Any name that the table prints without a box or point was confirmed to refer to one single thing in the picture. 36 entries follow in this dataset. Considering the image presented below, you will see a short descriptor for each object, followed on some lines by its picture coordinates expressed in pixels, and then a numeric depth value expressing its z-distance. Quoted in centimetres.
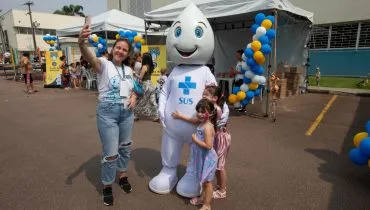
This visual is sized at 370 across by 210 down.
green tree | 5272
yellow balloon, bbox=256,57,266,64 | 601
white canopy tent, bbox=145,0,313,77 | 697
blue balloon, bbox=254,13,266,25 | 612
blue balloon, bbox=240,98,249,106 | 658
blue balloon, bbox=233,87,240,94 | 672
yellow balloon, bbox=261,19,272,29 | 596
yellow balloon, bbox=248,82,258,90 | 635
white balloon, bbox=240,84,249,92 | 646
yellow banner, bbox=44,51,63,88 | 1257
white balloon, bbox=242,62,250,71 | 634
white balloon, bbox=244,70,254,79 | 629
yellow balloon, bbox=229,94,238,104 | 659
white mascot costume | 309
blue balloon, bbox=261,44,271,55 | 593
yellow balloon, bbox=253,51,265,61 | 595
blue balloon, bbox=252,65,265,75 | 622
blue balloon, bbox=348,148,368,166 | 333
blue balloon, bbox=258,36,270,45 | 593
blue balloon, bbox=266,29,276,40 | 597
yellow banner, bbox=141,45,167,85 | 920
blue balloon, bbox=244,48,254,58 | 612
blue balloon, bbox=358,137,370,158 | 319
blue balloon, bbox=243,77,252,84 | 640
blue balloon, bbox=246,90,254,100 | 648
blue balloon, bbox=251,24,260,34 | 617
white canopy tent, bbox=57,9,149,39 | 1102
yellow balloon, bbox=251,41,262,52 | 597
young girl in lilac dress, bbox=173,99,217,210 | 273
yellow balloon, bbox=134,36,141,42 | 925
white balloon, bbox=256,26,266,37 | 591
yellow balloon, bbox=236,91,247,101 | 643
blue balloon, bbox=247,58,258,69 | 616
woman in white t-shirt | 289
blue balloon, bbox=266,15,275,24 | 607
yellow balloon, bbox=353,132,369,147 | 350
